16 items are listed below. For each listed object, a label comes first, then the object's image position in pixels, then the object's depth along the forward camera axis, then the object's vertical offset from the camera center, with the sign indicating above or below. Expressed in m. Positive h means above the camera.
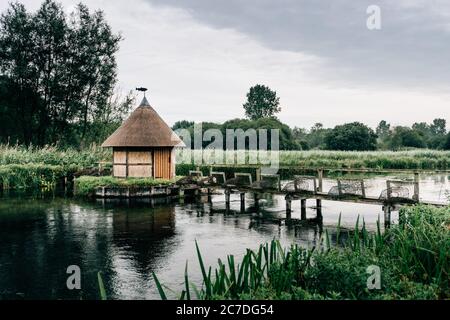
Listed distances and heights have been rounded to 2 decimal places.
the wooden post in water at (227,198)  19.67 -1.83
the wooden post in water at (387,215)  13.85 -1.85
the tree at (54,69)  38.84 +8.16
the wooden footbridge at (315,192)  13.71 -1.32
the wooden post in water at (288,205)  16.98 -1.88
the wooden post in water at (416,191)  13.23 -1.07
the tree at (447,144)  66.06 +1.69
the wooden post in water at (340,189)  15.12 -1.12
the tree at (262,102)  103.50 +12.88
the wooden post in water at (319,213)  16.19 -2.13
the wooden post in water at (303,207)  16.50 -1.93
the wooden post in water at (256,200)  20.03 -1.99
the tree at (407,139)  79.00 +2.93
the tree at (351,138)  70.01 +2.85
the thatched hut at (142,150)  24.38 +0.43
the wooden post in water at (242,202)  18.78 -1.99
